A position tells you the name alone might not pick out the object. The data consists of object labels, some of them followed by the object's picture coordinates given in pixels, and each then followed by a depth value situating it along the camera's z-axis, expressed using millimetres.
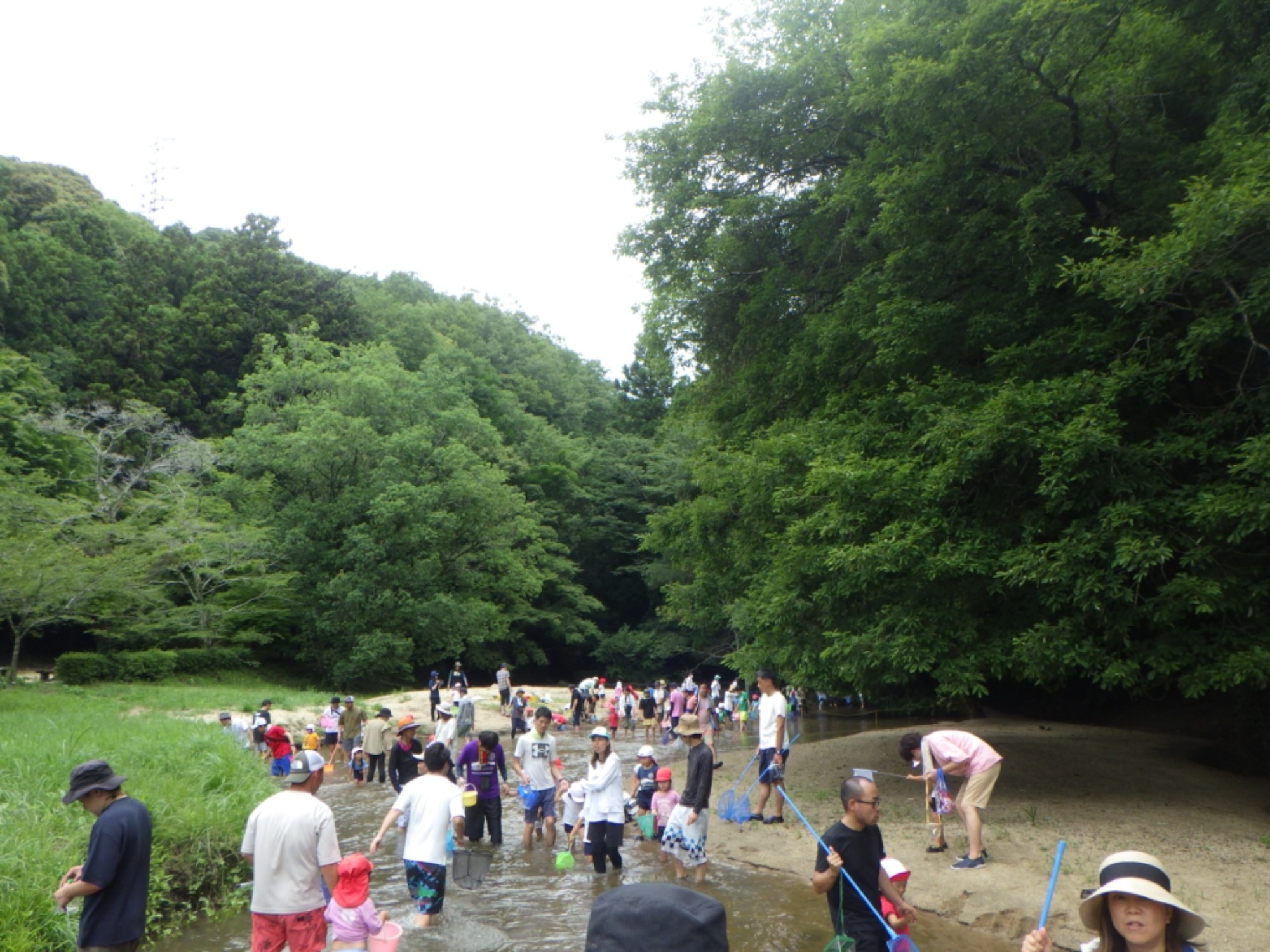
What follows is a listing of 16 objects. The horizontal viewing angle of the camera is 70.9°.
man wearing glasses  4891
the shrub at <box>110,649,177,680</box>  28891
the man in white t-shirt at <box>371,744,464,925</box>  6691
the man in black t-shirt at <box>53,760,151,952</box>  4582
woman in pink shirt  8328
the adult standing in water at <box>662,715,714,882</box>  8438
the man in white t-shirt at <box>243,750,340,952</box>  5090
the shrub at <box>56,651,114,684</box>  27703
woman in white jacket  8844
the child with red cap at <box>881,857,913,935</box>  5031
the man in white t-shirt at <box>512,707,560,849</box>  10008
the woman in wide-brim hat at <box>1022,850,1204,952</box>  2654
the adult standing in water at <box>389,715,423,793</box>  10141
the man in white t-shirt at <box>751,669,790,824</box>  10758
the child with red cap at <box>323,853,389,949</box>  5215
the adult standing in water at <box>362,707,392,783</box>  14836
